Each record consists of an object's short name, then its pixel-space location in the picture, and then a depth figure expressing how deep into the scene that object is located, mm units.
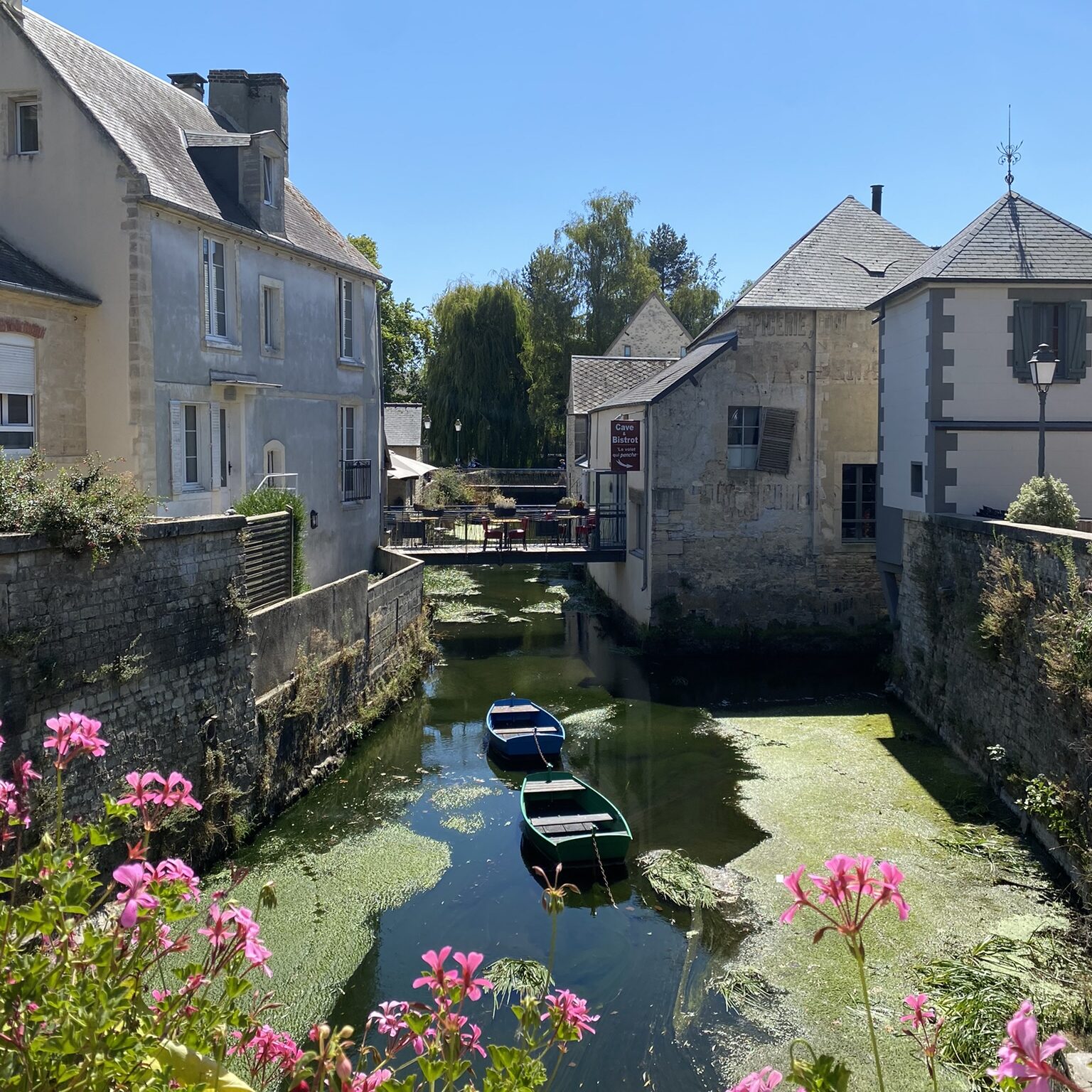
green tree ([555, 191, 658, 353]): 50906
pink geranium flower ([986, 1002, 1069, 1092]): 2098
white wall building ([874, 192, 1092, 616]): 16391
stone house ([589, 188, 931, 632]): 22797
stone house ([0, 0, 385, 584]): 15109
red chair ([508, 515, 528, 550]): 24588
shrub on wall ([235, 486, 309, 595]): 15070
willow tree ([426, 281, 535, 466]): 49062
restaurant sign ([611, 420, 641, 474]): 23938
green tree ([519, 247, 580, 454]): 51531
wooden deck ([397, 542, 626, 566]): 23703
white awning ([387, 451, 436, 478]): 35116
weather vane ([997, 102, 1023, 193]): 17047
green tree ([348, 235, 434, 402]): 51656
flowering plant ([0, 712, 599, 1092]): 2607
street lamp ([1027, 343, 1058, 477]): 13016
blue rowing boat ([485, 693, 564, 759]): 15633
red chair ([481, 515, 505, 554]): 24250
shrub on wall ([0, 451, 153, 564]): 9125
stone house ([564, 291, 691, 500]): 36750
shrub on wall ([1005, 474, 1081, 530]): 13664
